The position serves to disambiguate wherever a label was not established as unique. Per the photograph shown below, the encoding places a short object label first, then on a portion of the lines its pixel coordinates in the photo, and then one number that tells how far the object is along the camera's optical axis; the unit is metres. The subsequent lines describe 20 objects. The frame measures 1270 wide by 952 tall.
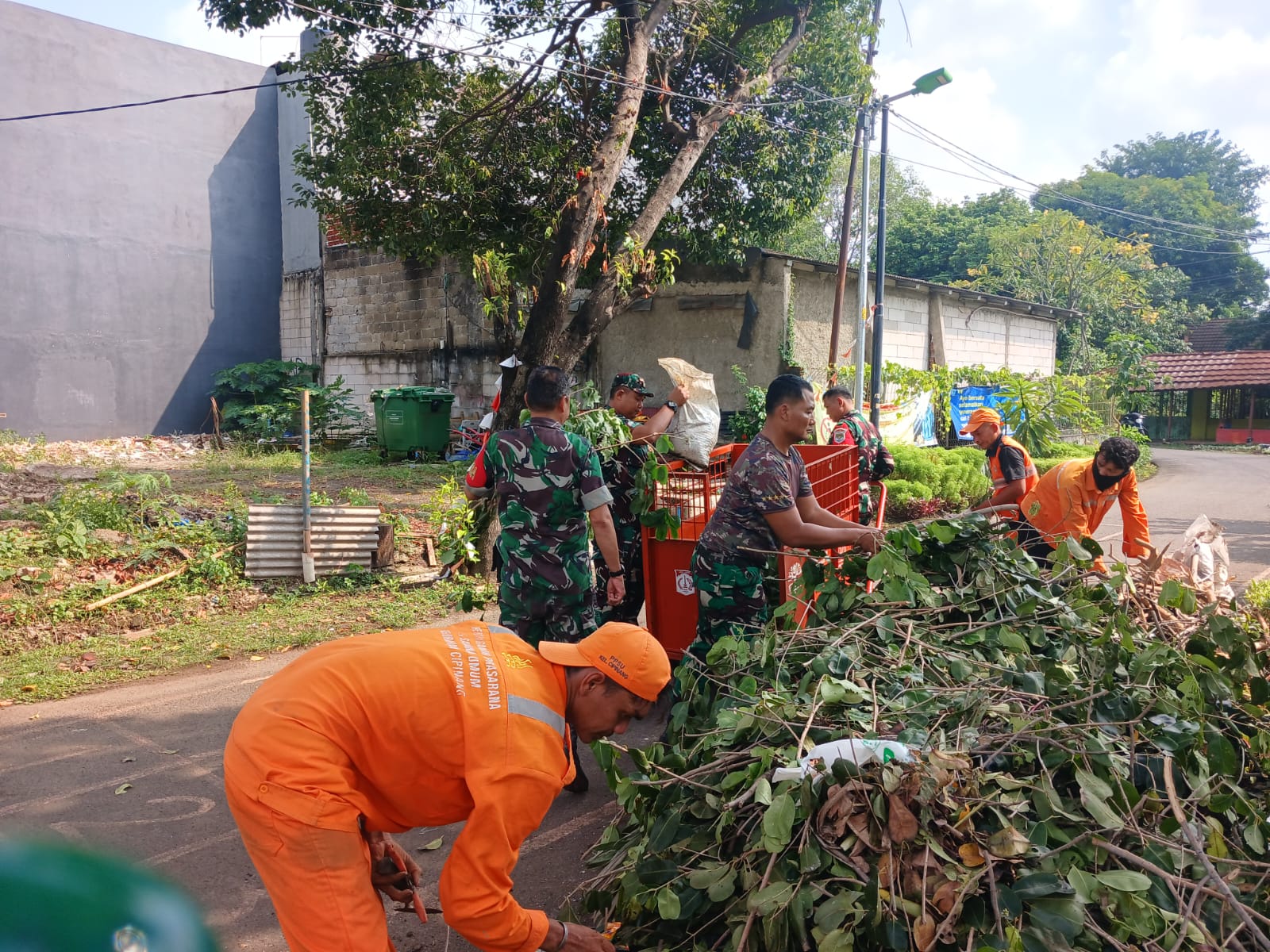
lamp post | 14.38
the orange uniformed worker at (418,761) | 1.92
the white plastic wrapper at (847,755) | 2.48
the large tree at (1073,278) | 28.77
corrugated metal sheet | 7.88
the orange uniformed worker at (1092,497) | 5.19
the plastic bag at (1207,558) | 5.99
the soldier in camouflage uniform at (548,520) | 4.11
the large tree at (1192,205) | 43.81
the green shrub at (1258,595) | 6.04
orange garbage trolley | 4.97
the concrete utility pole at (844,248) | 14.83
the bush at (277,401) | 17.62
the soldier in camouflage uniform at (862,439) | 6.87
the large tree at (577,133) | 9.57
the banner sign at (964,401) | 17.62
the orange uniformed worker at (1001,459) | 5.78
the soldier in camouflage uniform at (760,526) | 3.88
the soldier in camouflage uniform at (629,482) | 5.11
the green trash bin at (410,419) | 15.74
